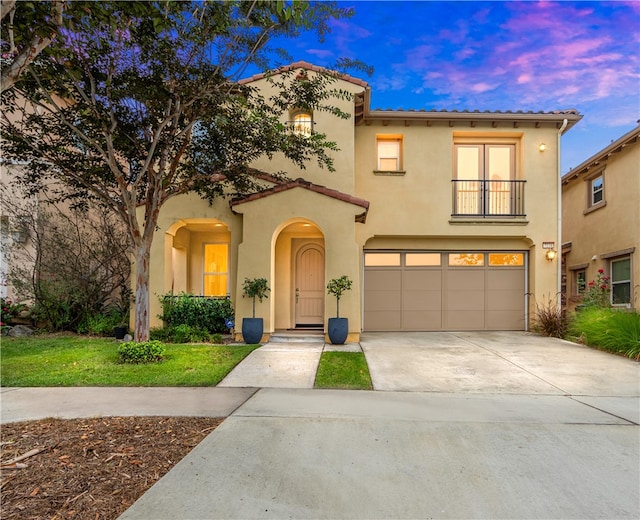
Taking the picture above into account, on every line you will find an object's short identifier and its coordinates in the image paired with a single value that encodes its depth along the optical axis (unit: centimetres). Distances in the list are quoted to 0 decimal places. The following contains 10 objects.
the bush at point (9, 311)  920
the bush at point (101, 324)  890
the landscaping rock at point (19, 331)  877
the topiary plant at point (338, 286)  797
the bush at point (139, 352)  601
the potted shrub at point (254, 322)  806
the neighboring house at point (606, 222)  1038
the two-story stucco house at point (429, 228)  989
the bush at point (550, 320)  946
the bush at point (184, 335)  816
